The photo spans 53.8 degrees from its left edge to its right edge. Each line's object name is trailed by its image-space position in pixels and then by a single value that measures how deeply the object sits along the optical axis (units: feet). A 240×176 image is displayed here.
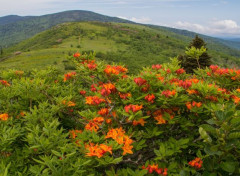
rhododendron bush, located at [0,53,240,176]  2.42
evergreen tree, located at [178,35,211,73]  57.27
